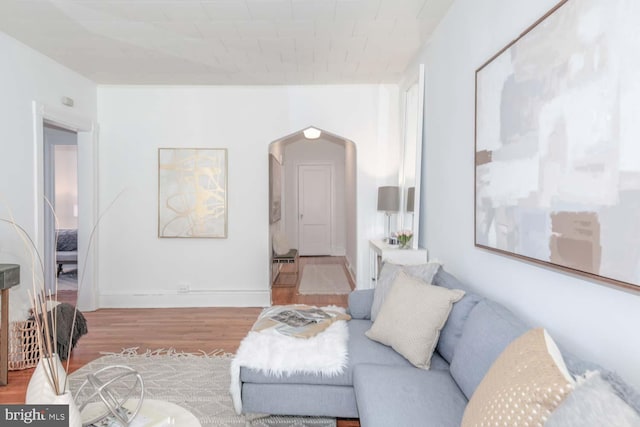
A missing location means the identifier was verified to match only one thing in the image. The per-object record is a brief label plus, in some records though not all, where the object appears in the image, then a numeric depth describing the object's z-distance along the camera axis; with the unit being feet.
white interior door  31.09
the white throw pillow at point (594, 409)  2.87
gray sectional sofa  5.35
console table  11.56
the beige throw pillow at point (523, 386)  3.40
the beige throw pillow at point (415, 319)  6.86
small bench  19.41
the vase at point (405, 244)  12.26
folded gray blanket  10.42
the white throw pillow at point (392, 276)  8.68
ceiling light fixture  16.36
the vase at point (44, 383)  4.15
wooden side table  9.21
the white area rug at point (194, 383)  7.62
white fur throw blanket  7.11
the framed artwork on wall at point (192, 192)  15.90
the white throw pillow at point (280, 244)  19.72
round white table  4.87
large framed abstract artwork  3.92
